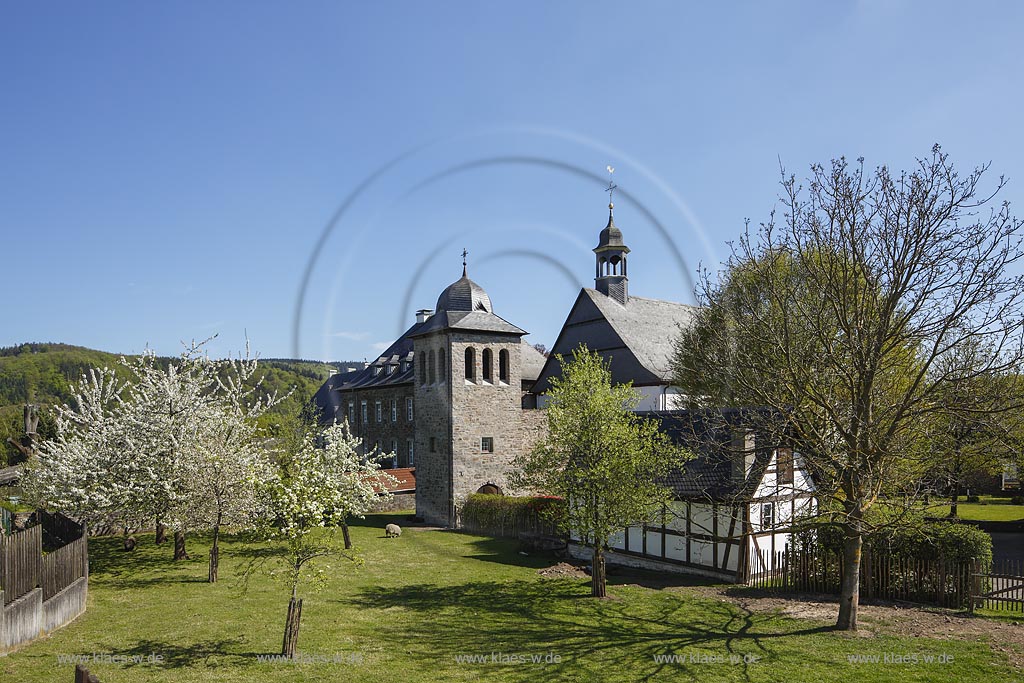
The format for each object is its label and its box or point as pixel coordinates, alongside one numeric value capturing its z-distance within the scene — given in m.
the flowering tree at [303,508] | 13.02
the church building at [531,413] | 21.02
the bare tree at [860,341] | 14.03
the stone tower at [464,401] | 33.50
